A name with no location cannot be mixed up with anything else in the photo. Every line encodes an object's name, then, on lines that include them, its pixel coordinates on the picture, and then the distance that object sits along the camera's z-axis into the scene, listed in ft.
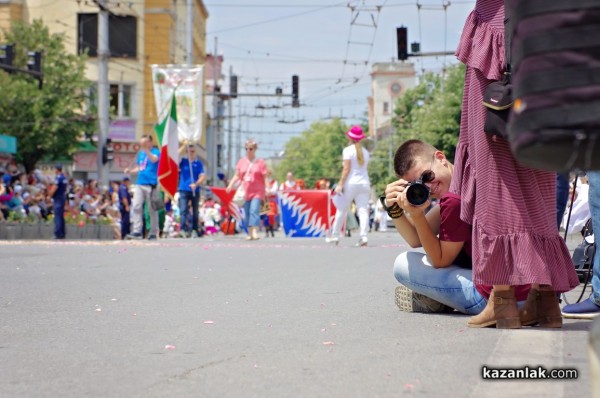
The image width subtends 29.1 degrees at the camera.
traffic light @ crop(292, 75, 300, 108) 186.50
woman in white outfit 61.57
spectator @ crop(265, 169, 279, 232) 124.26
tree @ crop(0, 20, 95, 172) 161.79
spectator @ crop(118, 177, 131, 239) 93.40
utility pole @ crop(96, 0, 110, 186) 126.93
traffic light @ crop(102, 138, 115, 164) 128.77
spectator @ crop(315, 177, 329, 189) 120.98
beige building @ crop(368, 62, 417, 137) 566.77
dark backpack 8.54
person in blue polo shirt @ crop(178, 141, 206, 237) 82.99
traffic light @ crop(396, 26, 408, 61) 114.32
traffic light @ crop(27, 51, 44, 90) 116.88
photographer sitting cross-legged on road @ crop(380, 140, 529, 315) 19.74
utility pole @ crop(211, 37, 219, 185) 247.29
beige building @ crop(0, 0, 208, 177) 200.03
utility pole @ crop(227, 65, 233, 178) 321.15
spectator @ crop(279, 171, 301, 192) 131.23
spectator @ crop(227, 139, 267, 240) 74.28
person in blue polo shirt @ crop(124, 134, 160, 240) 73.15
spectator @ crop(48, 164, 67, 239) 90.97
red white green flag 80.94
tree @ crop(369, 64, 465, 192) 238.07
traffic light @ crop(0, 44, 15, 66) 111.96
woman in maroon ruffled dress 18.02
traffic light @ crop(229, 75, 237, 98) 197.88
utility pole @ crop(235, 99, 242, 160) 466.86
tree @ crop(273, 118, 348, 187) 568.41
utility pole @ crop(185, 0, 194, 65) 172.76
